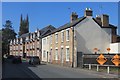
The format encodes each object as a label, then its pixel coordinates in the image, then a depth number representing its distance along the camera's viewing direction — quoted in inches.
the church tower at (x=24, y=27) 3202.1
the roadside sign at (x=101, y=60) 627.3
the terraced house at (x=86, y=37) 827.4
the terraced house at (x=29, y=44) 1489.3
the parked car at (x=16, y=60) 1147.2
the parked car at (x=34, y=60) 1016.4
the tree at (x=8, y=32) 2822.2
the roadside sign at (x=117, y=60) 612.3
